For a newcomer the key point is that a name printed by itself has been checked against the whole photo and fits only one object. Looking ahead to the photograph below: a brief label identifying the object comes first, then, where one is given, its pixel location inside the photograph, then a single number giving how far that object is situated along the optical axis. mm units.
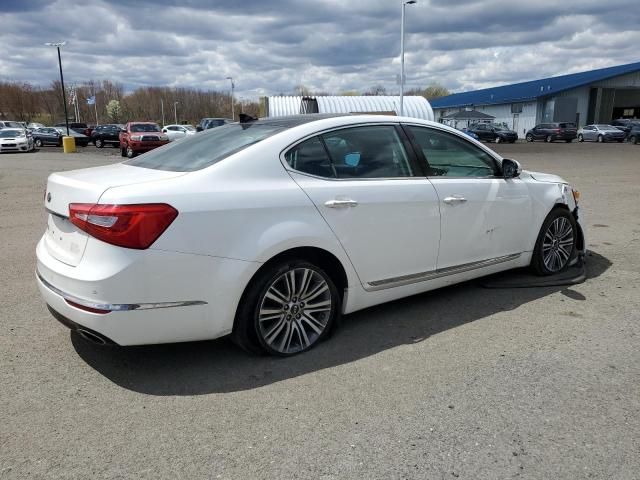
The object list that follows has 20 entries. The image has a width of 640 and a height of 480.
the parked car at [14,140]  30797
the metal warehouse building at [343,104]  30922
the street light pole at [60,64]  43206
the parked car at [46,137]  39031
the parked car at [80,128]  44719
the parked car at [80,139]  41656
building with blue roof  53156
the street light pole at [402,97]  30203
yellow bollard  32850
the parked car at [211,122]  31703
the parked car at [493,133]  43875
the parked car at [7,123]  43728
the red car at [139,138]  27219
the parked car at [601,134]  42312
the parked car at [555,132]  43750
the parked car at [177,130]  38941
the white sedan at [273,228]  3086
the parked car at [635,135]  39625
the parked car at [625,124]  42812
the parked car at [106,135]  39219
